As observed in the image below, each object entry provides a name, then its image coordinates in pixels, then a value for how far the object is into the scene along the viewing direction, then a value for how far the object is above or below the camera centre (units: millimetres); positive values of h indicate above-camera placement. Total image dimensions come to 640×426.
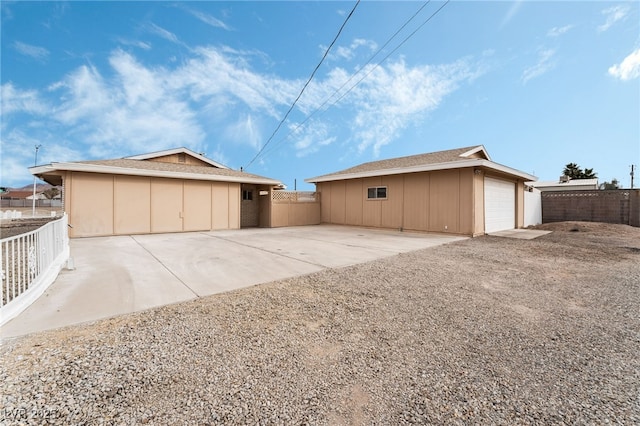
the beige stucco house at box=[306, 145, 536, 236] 9984 +863
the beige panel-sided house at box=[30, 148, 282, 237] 9391 +716
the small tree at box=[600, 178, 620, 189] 35688 +4222
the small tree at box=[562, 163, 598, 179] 33750 +5199
